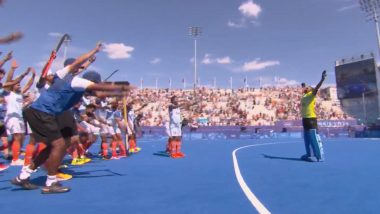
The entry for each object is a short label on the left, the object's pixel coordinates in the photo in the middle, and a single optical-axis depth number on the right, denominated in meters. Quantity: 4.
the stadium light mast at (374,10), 36.56
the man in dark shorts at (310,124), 7.80
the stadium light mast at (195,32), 45.82
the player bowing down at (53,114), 4.61
